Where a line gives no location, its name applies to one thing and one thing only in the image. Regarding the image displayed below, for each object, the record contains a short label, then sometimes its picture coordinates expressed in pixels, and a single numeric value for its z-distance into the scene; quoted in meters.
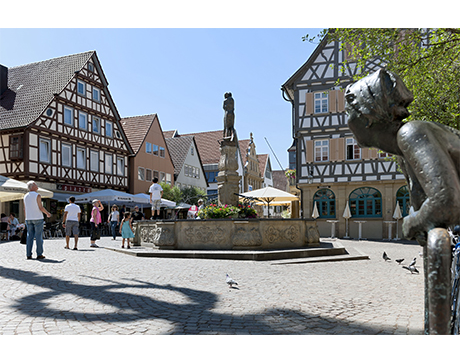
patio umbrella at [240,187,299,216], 17.22
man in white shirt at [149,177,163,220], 14.32
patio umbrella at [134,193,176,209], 26.03
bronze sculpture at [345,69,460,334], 1.62
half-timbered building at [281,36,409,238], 23.80
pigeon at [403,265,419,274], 8.00
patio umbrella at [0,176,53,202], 13.26
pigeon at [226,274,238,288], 6.11
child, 12.96
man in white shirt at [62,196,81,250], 12.52
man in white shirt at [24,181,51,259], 9.57
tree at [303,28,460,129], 9.34
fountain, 10.96
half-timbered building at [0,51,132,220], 25.25
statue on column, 13.23
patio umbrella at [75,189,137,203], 23.87
